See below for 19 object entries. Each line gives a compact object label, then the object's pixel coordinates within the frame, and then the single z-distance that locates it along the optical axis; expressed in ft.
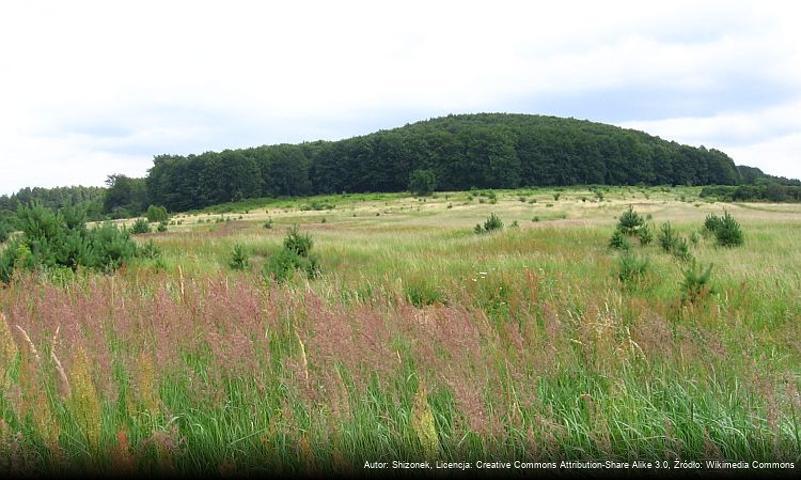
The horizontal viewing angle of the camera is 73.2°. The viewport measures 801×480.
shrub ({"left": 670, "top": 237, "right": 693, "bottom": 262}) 35.17
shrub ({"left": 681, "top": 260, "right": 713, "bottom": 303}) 21.17
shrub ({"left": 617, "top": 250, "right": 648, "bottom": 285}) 26.86
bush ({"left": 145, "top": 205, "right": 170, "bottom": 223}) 181.47
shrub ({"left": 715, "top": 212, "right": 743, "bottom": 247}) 49.03
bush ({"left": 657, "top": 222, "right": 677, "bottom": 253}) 45.65
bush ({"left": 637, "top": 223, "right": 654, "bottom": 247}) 51.27
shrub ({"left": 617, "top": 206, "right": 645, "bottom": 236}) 55.47
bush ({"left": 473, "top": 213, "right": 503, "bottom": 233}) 79.15
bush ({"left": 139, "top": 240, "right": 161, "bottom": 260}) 42.31
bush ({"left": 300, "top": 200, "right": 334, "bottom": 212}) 225.35
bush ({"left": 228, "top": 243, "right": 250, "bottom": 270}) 41.85
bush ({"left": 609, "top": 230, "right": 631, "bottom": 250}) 45.96
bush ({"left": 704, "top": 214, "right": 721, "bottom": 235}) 55.23
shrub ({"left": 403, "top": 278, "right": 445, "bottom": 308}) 25.91
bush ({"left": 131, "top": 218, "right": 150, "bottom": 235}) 100.99
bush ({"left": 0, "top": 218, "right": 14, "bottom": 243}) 45.07
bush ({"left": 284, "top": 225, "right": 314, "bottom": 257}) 46.89
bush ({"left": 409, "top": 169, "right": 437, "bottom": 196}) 296.30
